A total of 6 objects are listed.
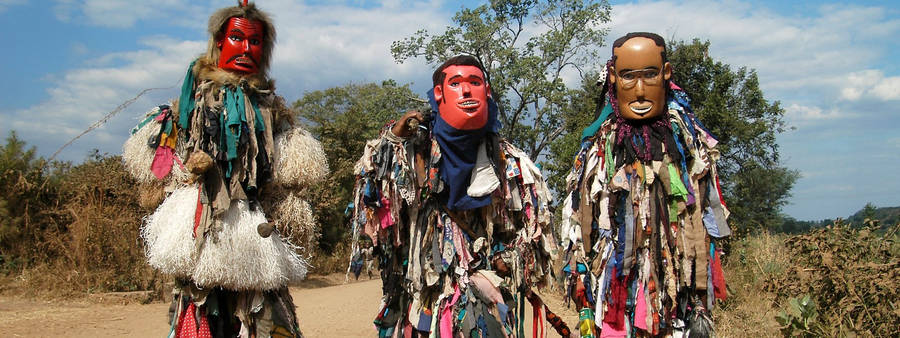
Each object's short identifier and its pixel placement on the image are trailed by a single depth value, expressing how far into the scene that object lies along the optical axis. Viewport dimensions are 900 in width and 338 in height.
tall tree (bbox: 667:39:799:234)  10.91
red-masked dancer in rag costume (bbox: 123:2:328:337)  3.49
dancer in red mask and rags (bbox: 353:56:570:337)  3.39
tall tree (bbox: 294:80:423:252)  11.77
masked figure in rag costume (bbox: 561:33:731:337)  3.48
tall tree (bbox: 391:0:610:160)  17.09
